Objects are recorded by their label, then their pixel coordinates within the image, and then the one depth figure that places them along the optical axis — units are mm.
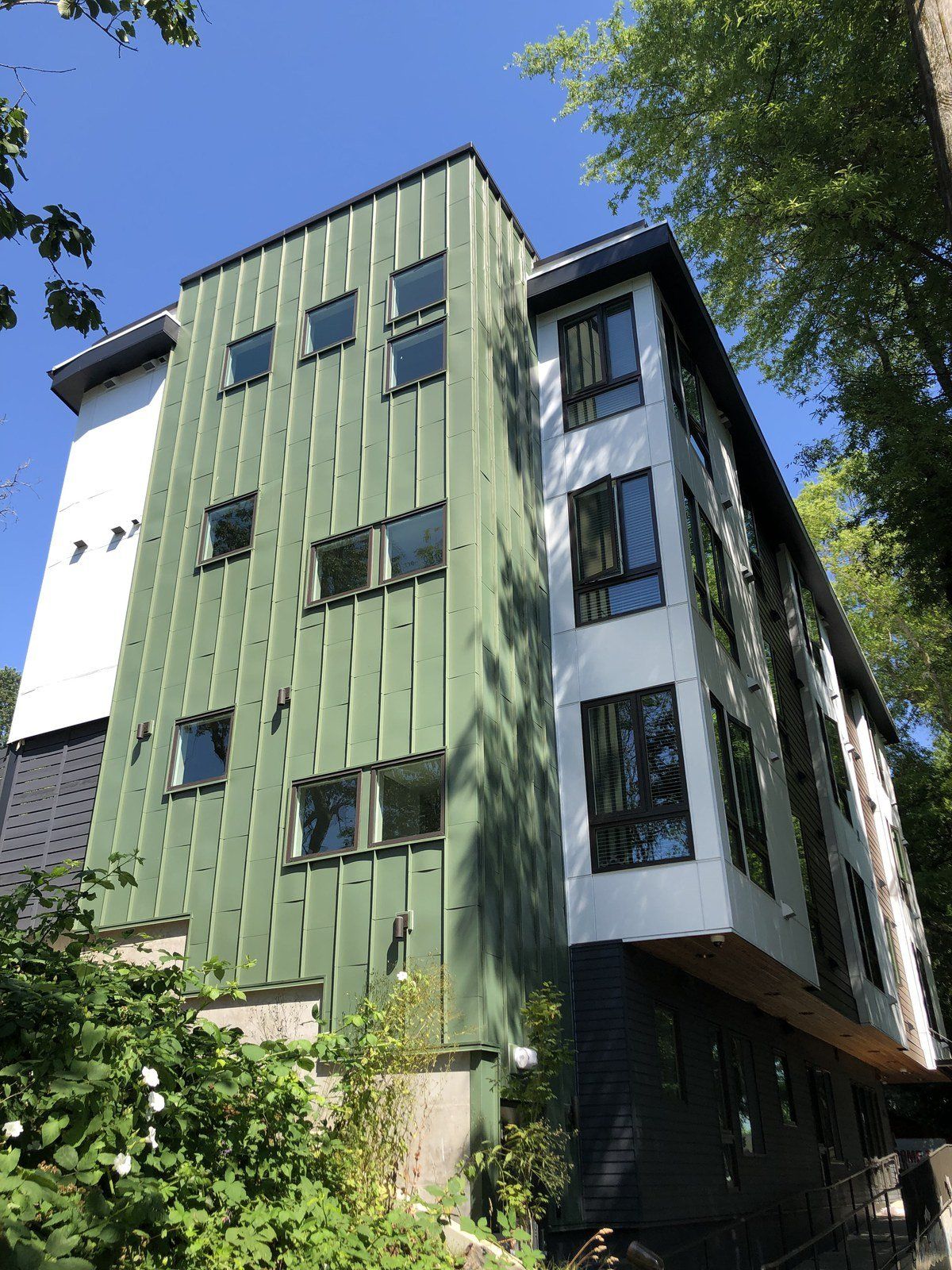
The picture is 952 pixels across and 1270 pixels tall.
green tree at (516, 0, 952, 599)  12680
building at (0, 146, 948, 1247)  9984
